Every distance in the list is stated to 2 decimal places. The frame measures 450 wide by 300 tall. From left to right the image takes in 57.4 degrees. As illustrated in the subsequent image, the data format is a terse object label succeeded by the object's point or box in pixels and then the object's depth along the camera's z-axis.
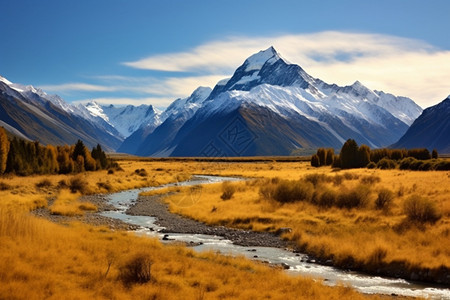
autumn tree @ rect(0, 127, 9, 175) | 72.66
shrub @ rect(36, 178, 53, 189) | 58.03
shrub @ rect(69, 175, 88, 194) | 58.89
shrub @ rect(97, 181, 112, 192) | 65.22
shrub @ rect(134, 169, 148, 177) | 93.62
